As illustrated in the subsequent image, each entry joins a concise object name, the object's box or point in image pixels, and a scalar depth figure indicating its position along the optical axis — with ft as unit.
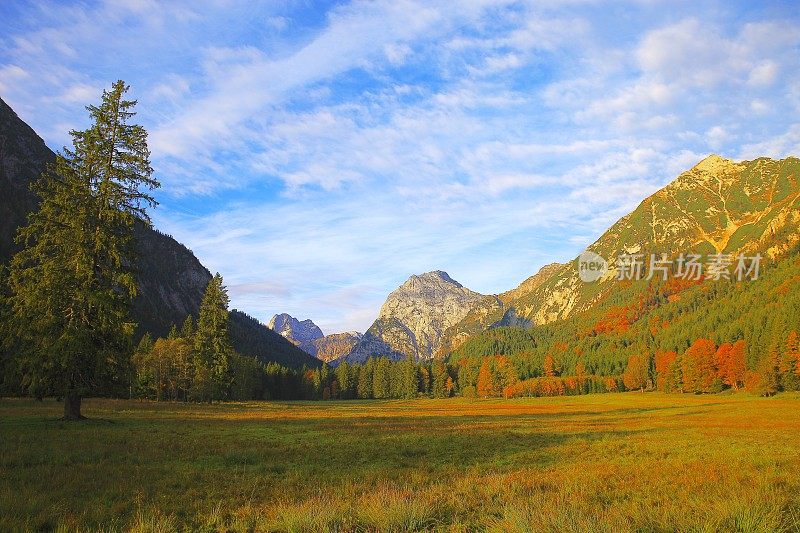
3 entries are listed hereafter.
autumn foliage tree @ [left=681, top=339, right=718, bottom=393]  346.74
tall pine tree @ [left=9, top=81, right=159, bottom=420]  84.84
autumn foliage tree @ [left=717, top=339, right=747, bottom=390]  335.06
